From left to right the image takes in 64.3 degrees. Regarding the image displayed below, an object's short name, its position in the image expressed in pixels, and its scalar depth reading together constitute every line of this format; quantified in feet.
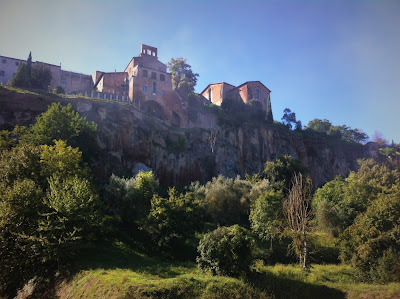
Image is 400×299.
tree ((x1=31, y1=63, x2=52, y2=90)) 151.53
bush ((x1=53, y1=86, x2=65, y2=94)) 153.15
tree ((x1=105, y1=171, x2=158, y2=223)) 92.53
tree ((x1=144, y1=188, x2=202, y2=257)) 79.05
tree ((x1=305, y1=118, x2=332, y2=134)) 241.33
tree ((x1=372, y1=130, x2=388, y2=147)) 232.94
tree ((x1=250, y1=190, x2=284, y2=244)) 90.43
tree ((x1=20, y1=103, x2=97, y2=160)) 99.60
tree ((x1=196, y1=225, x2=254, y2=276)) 63.87
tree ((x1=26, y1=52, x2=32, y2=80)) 153.91
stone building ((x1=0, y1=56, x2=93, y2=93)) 161.99
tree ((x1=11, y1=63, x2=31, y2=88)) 142.41
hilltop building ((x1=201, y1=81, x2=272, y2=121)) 206.80
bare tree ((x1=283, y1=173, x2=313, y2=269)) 79.82
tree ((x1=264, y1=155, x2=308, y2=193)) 135.69
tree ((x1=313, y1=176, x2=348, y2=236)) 99.30
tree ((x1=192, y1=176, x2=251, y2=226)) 104.17
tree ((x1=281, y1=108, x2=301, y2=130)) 221.87
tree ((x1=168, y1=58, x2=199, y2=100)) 181.37
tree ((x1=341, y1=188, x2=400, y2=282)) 72.95
